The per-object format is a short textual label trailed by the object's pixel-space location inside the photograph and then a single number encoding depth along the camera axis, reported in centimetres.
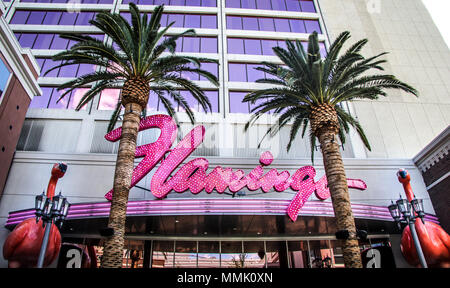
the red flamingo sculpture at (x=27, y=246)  1264
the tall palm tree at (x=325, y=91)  1280
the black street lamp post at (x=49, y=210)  1024
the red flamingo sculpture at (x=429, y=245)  1384
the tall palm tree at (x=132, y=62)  1240
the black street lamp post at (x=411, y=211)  1129
